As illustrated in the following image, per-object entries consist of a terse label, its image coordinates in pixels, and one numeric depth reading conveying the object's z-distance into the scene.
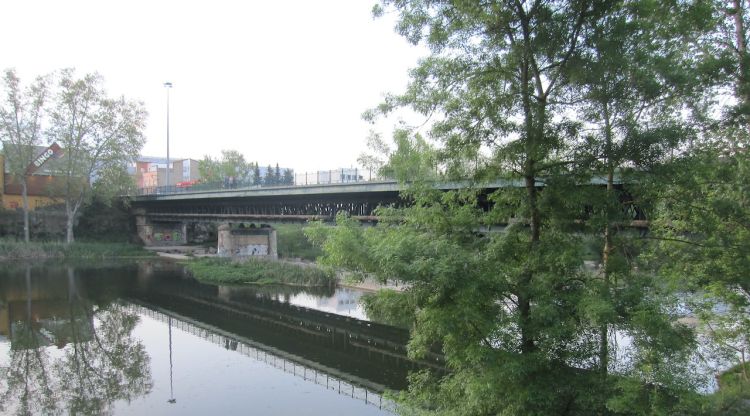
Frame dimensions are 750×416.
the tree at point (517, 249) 7.90
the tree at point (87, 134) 52.94
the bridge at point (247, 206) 33.91
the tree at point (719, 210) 8.88
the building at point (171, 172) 125.94
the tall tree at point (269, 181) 46.06
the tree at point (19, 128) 50.03
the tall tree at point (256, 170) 69.74
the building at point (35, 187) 54.70
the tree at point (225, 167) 98.50
